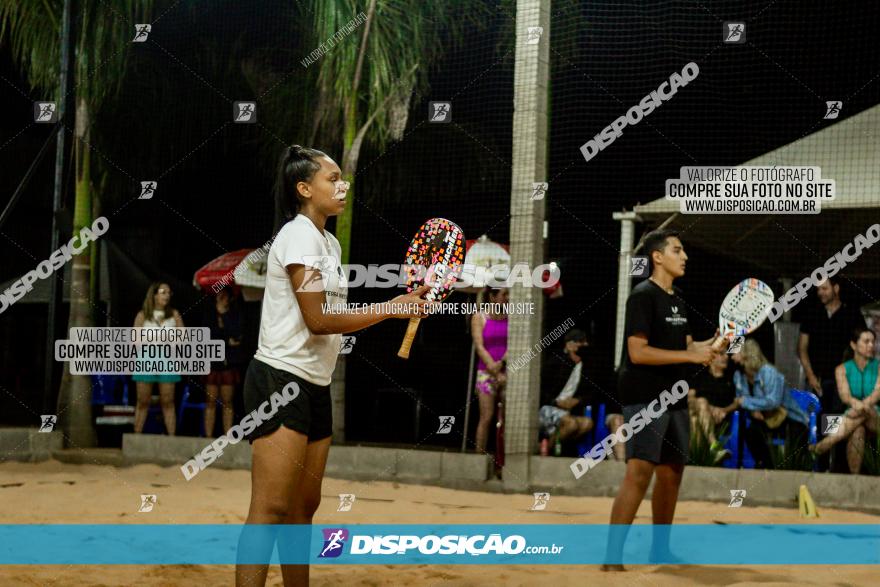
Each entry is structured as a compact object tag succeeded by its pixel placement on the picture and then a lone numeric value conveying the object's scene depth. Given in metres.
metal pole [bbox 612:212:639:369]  8.95
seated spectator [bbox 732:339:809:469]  8.05
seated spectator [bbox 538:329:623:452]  8.70
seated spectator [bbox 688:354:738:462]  8.15
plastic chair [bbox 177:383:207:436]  10.41
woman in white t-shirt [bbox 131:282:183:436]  9.33
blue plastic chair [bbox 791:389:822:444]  7.98
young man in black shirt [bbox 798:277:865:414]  7.75
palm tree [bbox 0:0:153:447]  9.87
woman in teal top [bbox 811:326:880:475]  7.52
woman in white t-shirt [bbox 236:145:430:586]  3.42
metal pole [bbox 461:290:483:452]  8.66
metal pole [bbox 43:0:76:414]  9.43
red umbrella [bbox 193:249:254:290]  11.01
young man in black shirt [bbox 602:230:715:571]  4.90
